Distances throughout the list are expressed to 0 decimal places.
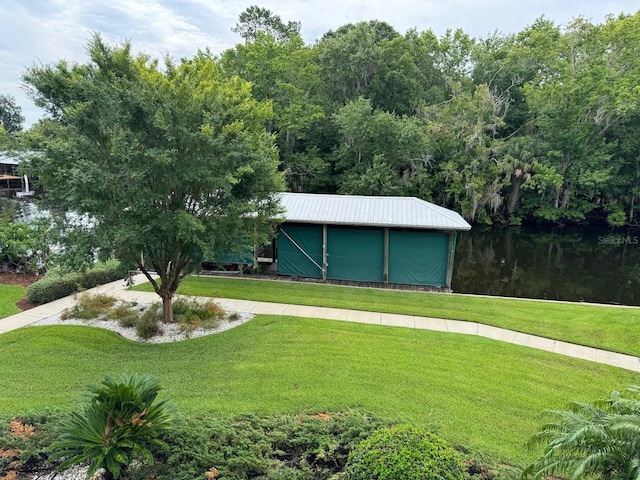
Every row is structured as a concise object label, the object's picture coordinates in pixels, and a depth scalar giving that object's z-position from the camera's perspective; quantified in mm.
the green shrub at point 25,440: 4302
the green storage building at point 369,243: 13484
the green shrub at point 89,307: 9930
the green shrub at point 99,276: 12516
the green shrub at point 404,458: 3610
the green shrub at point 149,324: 9008
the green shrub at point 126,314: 9578
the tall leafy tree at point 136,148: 7551
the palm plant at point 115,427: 4074
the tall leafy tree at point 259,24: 45062
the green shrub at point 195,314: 9469
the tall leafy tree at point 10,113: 72250
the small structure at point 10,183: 47000
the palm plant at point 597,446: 3490
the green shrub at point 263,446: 4363
